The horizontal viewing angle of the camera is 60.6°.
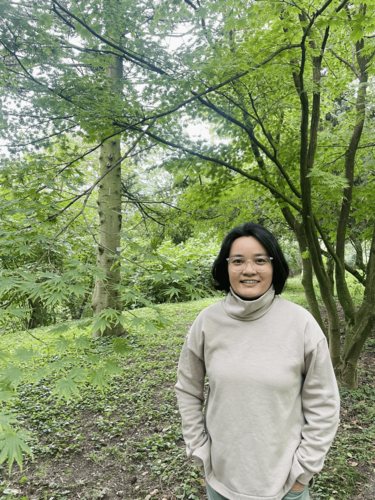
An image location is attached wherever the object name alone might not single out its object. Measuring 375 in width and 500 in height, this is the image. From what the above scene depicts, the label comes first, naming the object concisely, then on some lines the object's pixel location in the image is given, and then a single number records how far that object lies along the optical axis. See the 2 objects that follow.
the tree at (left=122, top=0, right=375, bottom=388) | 2.97
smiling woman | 1.29
